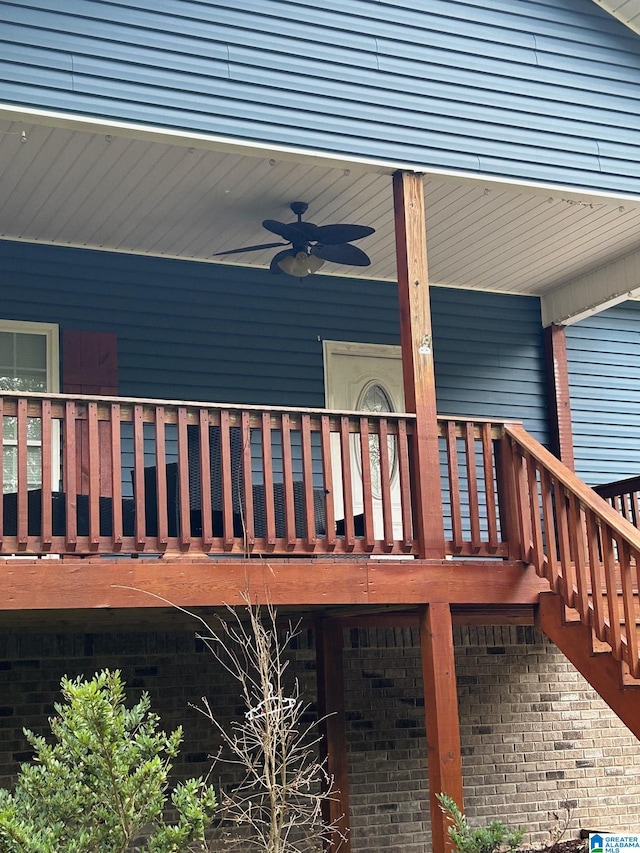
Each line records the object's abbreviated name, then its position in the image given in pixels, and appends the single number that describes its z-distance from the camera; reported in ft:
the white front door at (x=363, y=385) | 34.24
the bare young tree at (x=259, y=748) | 27.73
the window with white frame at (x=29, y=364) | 29.99
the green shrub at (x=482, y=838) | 20.18
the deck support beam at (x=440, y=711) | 22.86
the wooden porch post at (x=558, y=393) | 37.04
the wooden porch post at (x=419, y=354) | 24.39
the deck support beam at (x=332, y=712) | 28.66
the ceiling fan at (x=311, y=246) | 28.17
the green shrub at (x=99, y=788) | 15.61
